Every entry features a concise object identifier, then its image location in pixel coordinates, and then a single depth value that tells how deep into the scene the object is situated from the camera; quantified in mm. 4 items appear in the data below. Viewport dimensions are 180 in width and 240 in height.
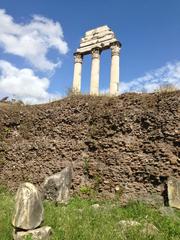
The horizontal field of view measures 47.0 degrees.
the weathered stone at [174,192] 5290
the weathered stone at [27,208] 3938
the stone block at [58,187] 6027
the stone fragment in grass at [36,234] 3783
